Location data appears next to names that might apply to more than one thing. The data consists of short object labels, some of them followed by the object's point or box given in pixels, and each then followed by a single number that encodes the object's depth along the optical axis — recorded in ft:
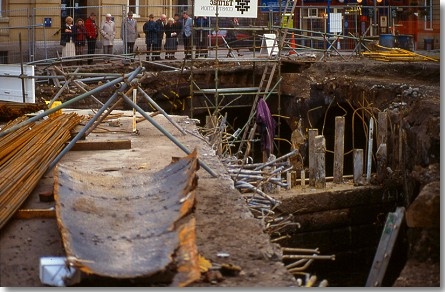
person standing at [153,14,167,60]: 107.14
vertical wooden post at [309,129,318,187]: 66.80
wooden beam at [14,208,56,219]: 34.78
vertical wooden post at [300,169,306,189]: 66.48
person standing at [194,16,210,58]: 108.17
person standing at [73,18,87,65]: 105.09
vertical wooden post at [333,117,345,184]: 68.23
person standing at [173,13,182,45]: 108.68
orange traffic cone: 104.38
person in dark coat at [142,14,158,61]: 106.42
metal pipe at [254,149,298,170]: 50.84
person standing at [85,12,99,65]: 104.99
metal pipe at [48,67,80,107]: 62.28
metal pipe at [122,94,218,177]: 42.15
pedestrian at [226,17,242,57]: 116.04
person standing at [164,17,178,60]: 107.65
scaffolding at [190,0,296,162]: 88.43
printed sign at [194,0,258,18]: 84.58
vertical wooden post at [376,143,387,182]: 67.82
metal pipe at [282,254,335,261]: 34.13
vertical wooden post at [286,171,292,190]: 63.00
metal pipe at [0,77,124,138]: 43.06
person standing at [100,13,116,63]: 104.99
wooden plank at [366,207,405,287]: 32.76
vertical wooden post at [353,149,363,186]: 67.36
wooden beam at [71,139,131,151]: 49.32
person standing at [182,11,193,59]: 107.55
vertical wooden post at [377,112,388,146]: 69.26
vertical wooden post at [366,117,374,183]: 68.54
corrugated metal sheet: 27.14
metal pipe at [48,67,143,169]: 42.98
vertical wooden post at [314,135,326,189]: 66.25
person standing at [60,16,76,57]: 104.37
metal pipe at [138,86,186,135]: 54.61
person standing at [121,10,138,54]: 107.96
